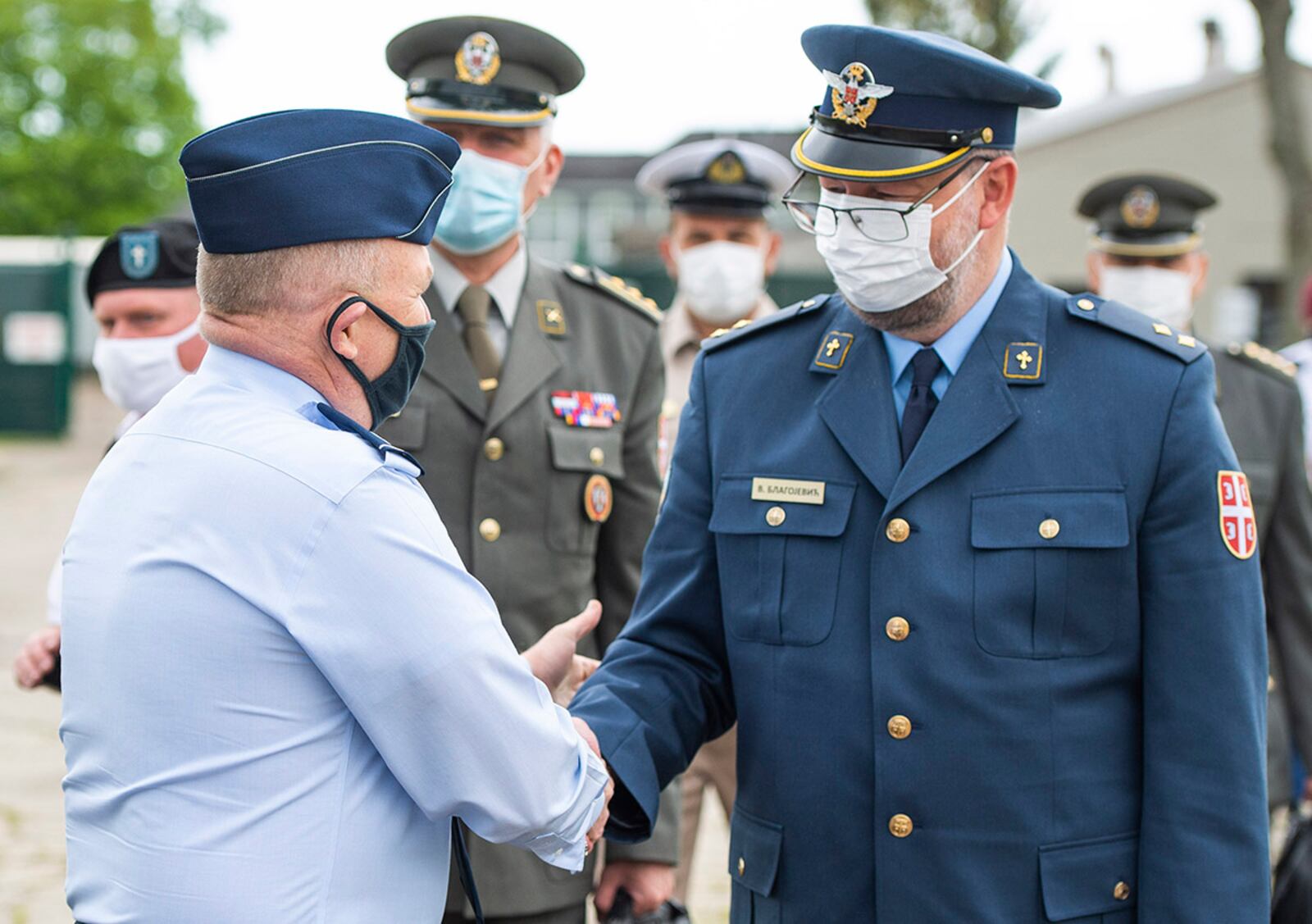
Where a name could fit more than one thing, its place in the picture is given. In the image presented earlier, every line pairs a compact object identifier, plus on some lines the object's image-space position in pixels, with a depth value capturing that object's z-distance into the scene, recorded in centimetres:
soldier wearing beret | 360
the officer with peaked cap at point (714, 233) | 536
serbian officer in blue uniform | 225
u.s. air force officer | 179
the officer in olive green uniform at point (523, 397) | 310
